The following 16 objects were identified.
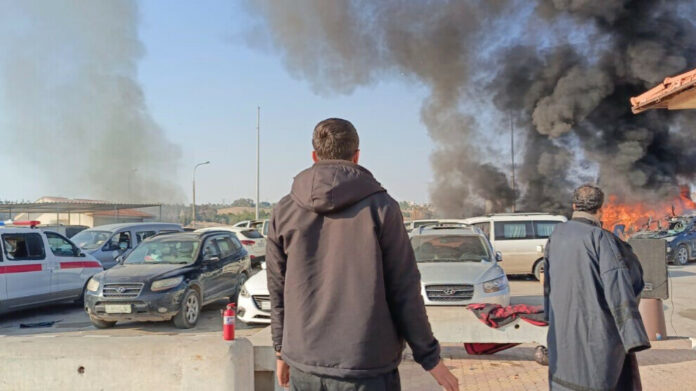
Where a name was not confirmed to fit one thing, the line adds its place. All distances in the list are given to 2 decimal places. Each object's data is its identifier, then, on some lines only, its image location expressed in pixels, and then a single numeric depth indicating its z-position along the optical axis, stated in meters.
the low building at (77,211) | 28.05
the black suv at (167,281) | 8.21
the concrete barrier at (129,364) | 3.92
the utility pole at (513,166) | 30.53
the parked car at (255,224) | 21.63
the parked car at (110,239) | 13.70
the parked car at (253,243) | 16.91
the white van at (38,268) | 9.18
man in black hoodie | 2.00
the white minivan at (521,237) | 13.68
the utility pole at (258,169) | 33.70
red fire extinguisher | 4.23
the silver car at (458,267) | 7.09
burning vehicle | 23.90
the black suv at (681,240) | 17.23
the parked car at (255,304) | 7.93
